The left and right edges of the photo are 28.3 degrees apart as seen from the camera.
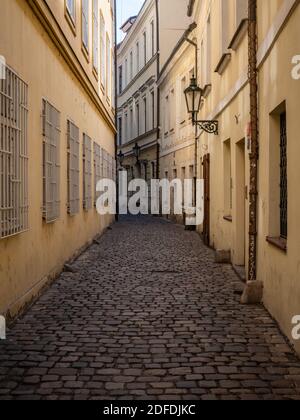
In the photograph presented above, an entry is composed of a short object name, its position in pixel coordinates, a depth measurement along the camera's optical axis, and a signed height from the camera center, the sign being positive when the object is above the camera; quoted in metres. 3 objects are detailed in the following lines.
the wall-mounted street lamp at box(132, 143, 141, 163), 32.59 +2.29
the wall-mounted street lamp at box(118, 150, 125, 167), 36.66 +2.11
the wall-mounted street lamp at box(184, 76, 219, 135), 14.18 +2.26
